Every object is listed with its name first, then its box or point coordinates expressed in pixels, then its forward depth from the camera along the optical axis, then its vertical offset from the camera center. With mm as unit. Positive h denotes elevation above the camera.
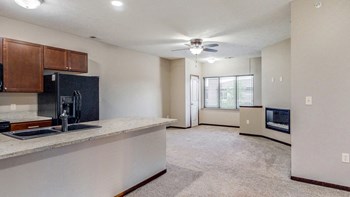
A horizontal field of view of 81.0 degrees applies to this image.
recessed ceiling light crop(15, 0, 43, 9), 2730 +1299
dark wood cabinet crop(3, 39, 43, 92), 3379 +573
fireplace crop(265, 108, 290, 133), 5109 -557
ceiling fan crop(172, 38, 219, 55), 5023 +1315
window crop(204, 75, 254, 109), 7875 +287
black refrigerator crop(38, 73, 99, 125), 3723 +94
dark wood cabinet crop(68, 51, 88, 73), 4316 +815
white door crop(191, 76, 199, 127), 8219 -55
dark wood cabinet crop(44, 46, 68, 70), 3910 +799
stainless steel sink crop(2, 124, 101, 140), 1992 -355
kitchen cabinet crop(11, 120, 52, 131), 3291 -432
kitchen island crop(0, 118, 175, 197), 1664 -653
